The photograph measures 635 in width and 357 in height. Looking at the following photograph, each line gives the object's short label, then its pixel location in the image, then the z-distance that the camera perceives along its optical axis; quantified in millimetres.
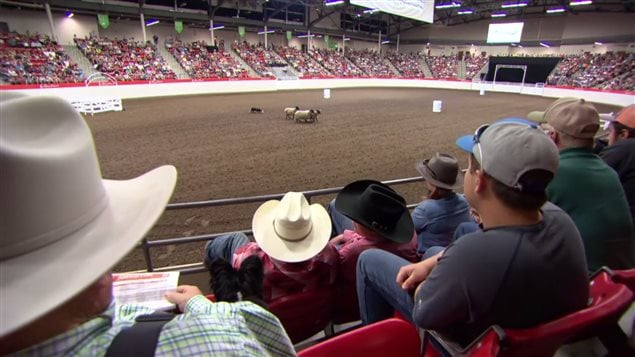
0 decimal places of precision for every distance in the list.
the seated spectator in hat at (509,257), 1352
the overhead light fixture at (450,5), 35912
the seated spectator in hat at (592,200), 2072
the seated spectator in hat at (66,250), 672
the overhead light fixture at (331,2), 30258
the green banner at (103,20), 23422
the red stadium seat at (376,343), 1250
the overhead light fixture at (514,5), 33838
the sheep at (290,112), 12737
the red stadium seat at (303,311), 1837
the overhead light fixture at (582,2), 28859
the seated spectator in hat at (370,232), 2279
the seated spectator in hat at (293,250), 2008
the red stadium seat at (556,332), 1239
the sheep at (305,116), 12195
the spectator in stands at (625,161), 2951
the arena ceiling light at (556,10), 33850
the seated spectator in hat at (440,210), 2822
